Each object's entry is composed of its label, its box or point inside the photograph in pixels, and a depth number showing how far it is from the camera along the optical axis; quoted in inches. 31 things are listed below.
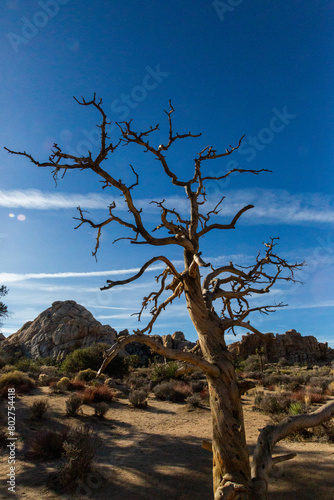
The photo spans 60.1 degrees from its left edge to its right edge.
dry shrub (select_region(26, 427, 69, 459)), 305.1
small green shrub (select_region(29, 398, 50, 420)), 415.2
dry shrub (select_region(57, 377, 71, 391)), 603.8
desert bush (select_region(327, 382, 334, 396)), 612.3
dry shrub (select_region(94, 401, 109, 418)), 473.7
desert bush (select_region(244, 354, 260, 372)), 1218.0
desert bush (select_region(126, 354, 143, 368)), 1357.9
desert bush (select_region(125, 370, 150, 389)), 761.1
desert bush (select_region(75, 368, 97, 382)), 737.7
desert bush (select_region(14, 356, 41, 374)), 870.8
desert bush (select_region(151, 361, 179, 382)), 773.9
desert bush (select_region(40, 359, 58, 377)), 834.9
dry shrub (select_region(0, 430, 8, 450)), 318.8
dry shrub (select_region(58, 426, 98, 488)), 248.4
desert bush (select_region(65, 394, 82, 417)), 449.7
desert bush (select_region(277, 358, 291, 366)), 1568.3
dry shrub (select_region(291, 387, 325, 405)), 502.1
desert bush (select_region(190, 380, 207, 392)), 681.0
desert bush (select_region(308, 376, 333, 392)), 673.6
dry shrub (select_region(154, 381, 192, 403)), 636.7
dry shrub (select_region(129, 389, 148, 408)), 564.7
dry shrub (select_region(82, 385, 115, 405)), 540.4
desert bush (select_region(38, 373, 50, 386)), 685.1
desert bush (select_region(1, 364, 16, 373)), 761.0
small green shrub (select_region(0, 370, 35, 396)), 569.5
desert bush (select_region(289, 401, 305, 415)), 411.8
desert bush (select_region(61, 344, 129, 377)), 892.0
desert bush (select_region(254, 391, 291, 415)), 477.5
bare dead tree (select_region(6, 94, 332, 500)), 154.2
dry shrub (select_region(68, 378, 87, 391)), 627.2
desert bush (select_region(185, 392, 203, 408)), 556.1
